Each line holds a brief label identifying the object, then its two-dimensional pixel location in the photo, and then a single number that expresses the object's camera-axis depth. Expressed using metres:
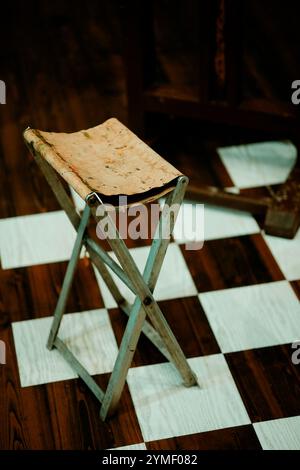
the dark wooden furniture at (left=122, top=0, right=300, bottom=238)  3.68
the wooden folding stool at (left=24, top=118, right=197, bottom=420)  2.86
